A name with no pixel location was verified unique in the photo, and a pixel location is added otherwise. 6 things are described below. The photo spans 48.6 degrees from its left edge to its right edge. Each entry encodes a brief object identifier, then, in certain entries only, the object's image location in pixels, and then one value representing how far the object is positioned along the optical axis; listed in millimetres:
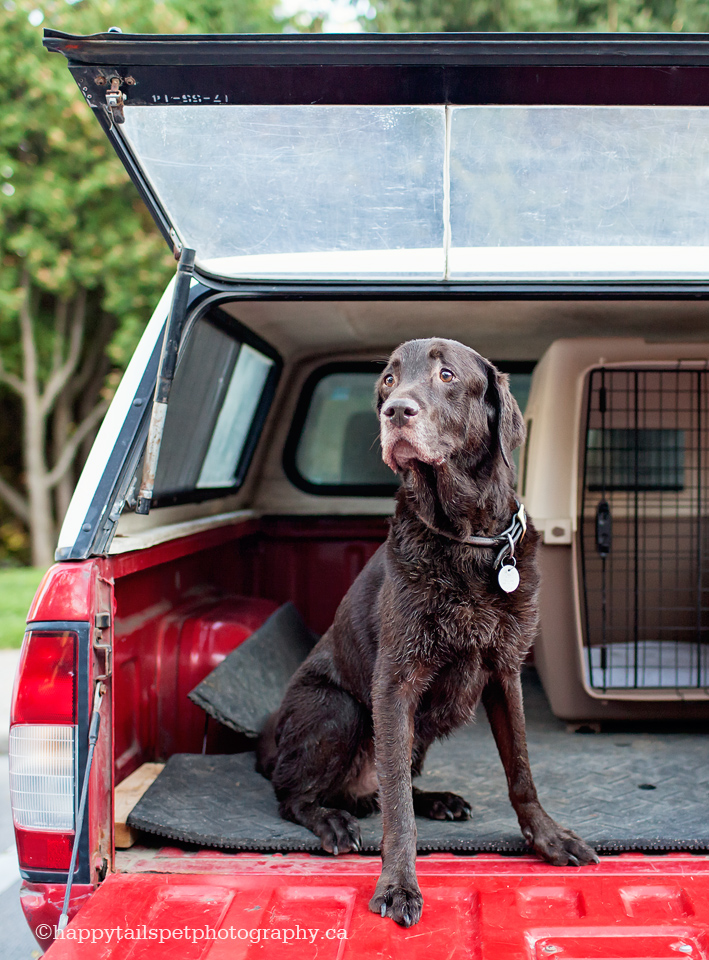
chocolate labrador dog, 1981
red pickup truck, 1674
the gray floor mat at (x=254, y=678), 2738
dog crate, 3230
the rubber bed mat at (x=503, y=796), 2162
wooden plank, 2178
